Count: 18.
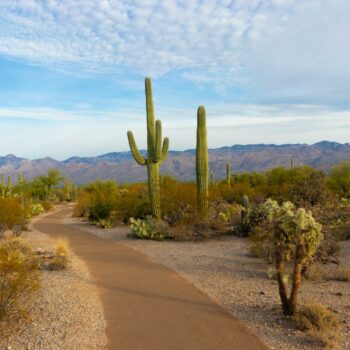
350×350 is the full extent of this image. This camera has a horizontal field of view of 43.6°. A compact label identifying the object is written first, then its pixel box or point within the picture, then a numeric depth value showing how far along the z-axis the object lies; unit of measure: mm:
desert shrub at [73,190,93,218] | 30594
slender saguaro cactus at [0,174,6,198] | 39919
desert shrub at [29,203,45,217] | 32544
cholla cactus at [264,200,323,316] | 7477
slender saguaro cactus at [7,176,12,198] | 38362
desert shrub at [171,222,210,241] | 17484
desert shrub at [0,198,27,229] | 17734
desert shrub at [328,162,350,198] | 32562
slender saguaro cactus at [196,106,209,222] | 18705
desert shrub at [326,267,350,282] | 10570
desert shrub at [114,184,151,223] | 22062
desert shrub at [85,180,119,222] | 24939
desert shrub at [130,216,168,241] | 17734
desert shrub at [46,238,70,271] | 11367
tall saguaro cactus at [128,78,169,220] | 19688
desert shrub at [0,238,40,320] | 7254
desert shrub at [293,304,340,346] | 6559
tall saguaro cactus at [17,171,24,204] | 42853
